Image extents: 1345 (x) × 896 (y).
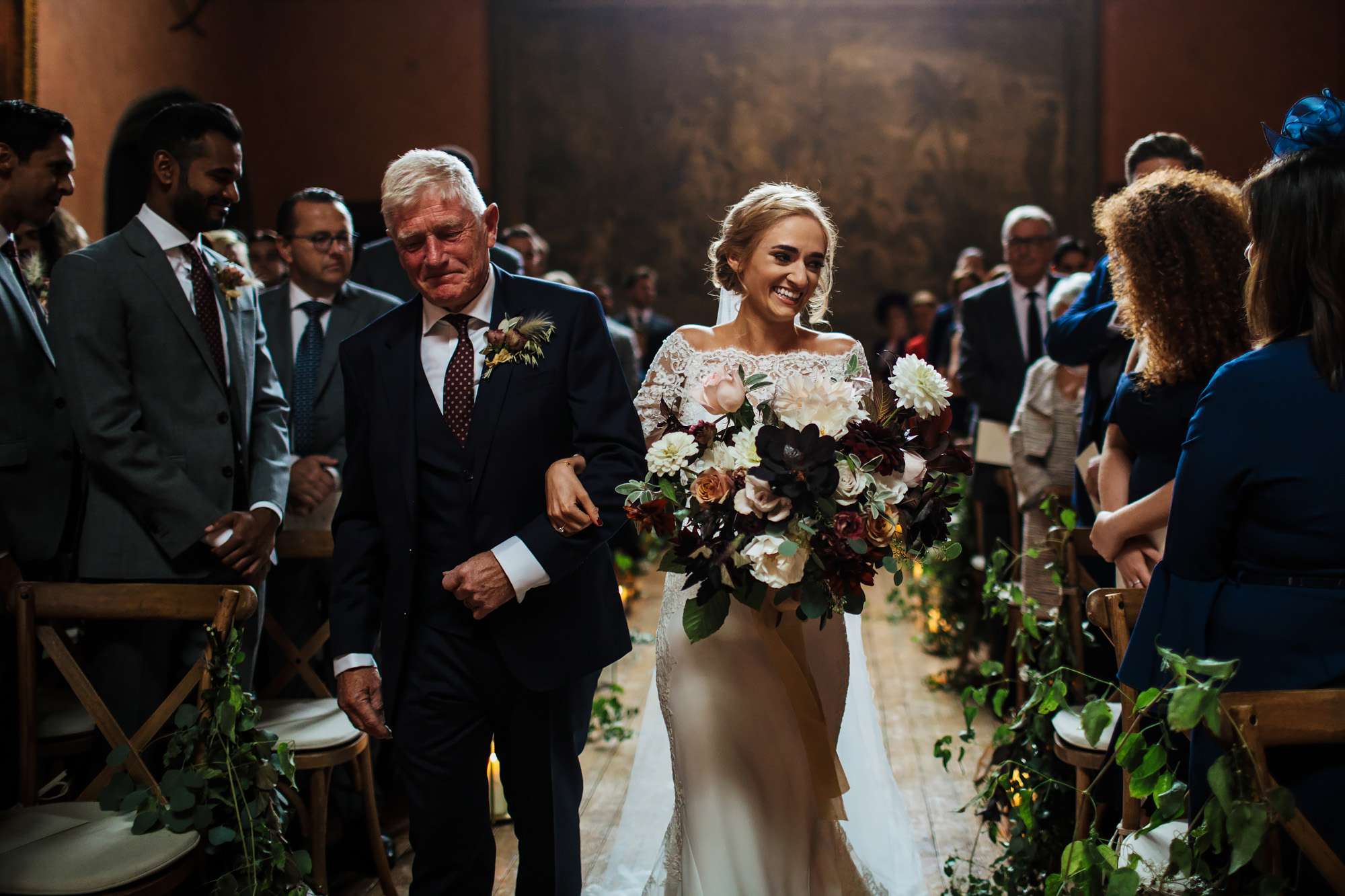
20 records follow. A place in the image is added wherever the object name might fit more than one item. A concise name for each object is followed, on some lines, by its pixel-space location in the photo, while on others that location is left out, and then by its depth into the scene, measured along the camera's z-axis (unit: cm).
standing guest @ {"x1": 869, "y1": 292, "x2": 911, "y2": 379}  1195
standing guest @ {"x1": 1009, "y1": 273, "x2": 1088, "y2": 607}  496
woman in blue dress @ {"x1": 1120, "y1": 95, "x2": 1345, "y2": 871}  198
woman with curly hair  292
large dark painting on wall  1281
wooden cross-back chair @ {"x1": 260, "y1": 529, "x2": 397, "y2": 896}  333
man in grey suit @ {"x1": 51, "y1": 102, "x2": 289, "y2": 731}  311
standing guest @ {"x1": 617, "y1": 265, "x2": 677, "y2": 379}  1138
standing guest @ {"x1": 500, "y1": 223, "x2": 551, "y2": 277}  747
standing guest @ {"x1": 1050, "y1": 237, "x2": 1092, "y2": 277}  780
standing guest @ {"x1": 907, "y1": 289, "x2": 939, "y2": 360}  1178
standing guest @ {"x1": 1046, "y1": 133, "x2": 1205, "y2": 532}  373
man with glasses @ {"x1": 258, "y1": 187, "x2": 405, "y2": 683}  430
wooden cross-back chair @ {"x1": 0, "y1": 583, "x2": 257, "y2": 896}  242
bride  277
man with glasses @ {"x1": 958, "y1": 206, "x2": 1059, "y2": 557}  628
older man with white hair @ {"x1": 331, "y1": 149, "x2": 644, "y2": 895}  254
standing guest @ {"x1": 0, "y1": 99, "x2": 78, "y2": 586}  325
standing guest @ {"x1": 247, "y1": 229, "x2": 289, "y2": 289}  718
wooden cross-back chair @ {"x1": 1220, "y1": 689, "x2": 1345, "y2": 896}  181
